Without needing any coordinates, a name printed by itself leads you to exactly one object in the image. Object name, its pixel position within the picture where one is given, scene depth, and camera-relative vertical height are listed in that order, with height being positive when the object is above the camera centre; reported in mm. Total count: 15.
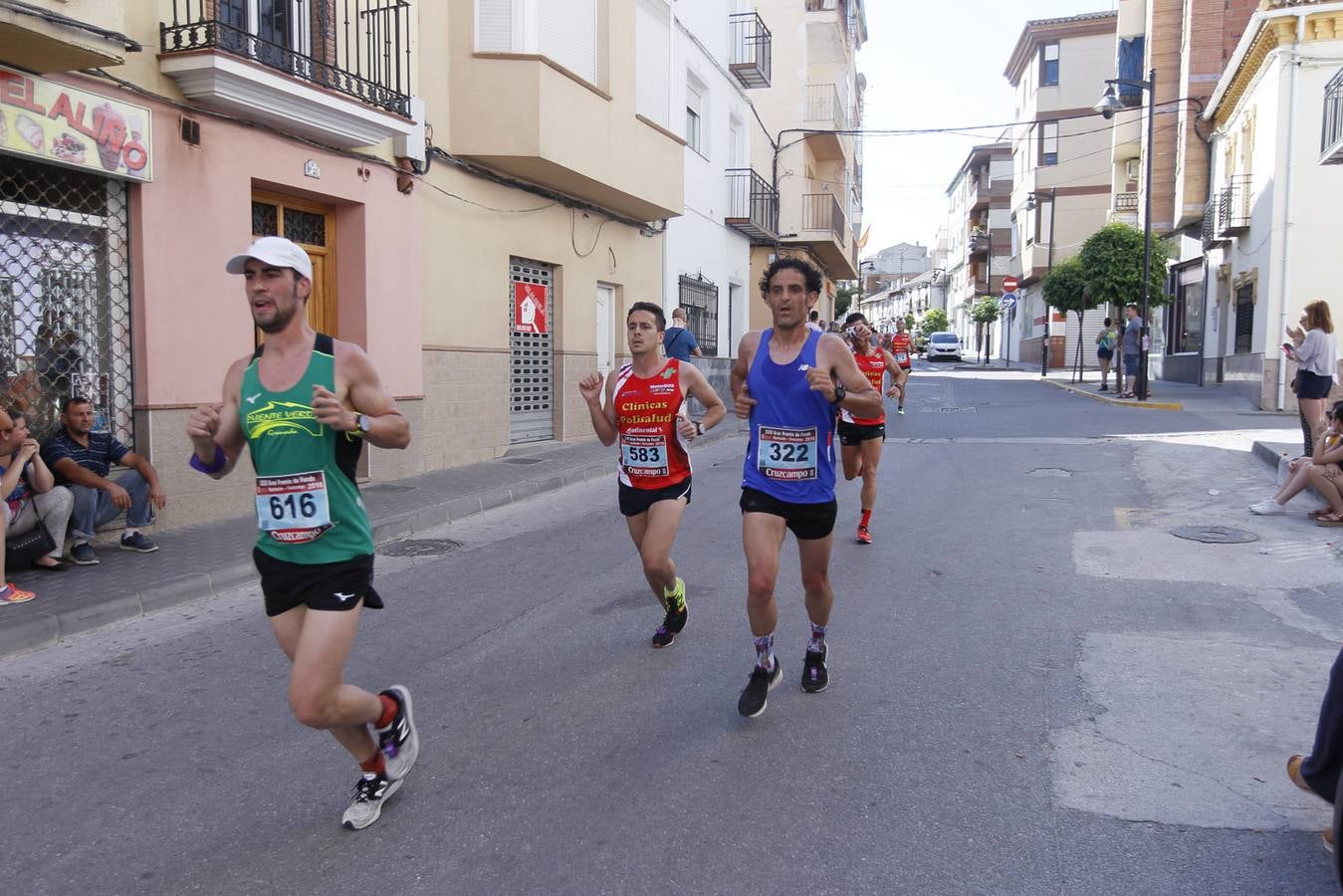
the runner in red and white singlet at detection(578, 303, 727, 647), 5438 -360
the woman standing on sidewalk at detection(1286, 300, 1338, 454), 11148 +38
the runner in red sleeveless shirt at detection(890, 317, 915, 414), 22319 +434
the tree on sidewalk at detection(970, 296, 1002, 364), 57938 +3059
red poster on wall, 14602 +786
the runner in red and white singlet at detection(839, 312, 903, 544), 8398 -701
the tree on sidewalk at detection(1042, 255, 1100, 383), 30109 +2331
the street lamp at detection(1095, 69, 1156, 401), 22172 +3594
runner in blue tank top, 4477 -302
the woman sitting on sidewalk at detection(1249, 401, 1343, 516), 8781 -900
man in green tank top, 3371 -375
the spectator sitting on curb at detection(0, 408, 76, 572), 6730 -883
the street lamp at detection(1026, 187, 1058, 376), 36281 +292
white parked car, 54528 +883
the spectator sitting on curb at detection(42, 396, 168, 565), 7332 -770
